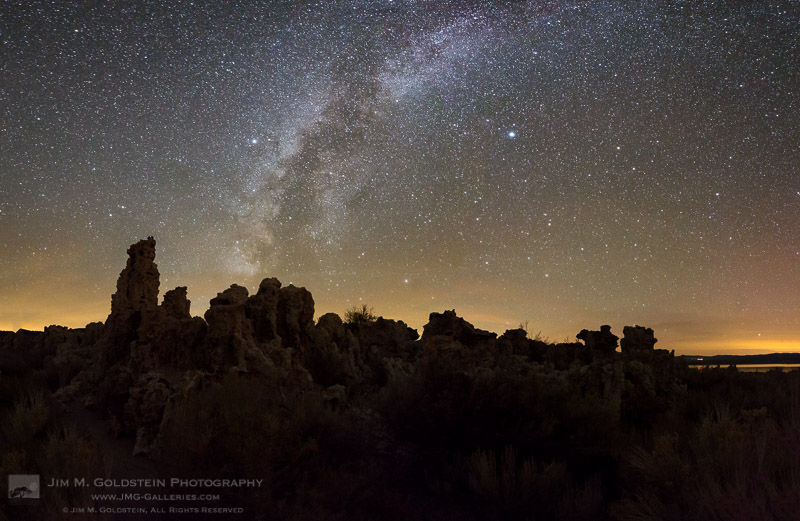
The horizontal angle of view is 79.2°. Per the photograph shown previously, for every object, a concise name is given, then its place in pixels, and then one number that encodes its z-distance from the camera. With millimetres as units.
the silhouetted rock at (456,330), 13812
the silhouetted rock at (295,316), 14188
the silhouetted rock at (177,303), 14309
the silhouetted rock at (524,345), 16045
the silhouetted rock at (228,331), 11367
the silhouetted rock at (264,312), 13620
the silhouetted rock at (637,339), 15852
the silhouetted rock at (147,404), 9617
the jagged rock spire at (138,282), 13672
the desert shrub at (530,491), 5895
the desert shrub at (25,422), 7463
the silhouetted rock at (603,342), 15625
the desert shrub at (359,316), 25625
